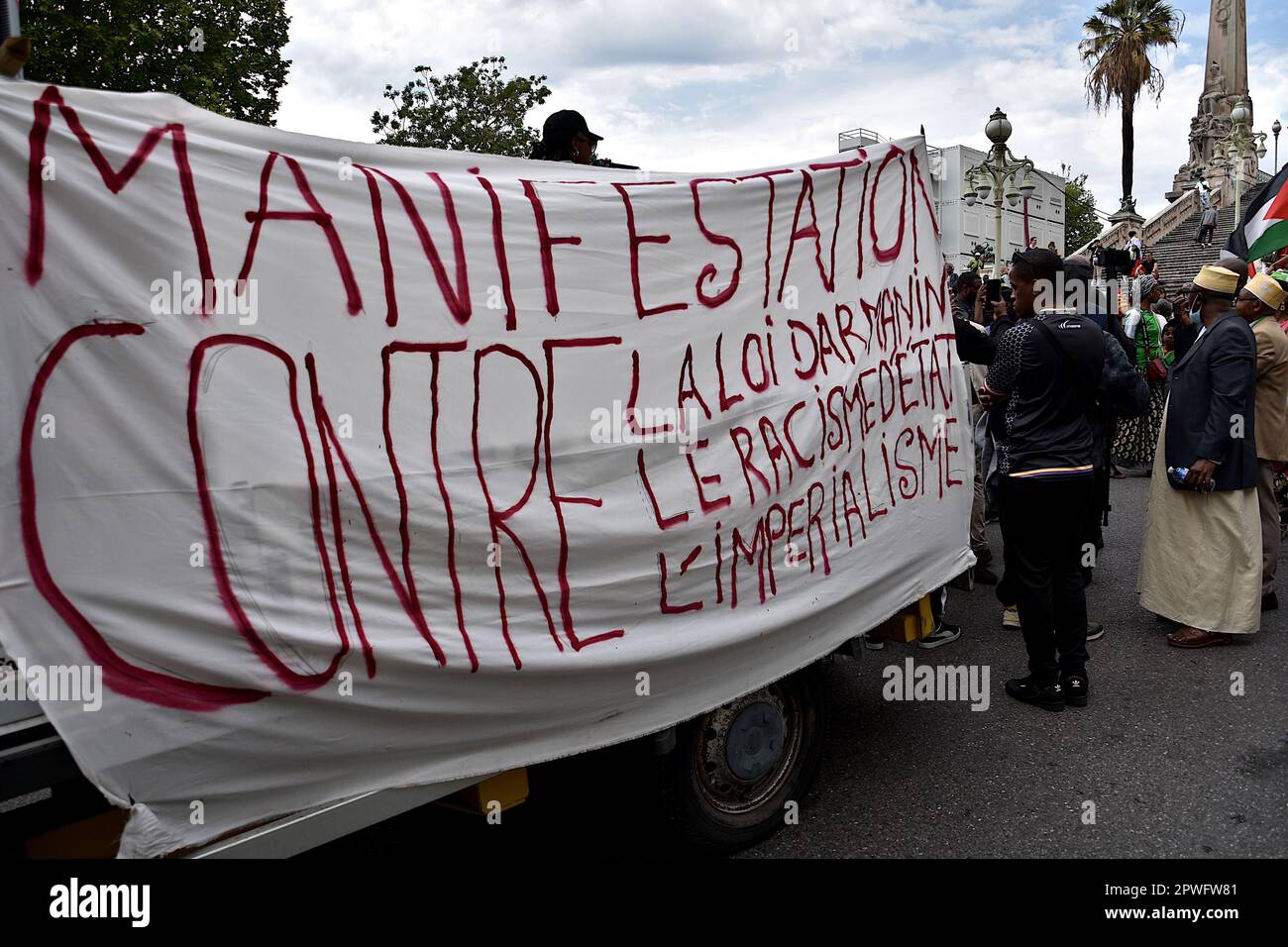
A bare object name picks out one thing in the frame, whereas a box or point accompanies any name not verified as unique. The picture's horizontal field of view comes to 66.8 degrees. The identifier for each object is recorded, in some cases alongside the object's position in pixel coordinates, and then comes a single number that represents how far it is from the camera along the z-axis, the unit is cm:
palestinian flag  680
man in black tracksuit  416
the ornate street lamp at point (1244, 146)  2970
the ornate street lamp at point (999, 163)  1373
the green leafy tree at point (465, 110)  2459
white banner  170
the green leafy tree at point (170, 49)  1411
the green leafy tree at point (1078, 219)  5559
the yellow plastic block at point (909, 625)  367
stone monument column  4356
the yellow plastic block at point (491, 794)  231
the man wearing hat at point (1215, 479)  500
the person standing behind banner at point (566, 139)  429
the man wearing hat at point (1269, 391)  555
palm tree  3553
